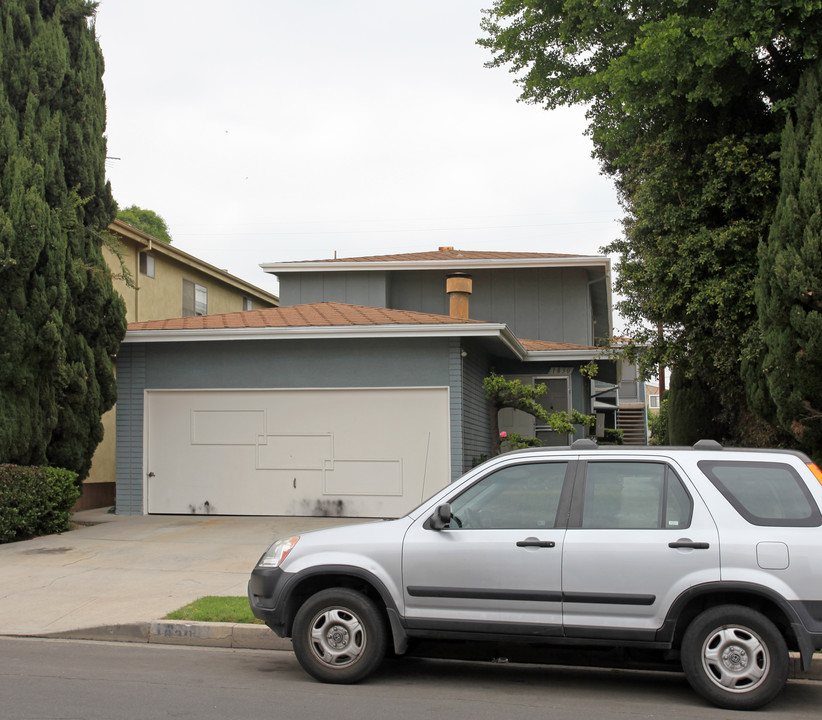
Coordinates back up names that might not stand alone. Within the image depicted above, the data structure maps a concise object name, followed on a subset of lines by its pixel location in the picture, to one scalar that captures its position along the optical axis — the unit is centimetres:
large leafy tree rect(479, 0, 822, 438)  1129
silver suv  537
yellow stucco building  1814
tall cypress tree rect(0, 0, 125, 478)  1229
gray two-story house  1476
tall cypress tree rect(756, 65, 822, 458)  991
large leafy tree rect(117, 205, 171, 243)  4556
